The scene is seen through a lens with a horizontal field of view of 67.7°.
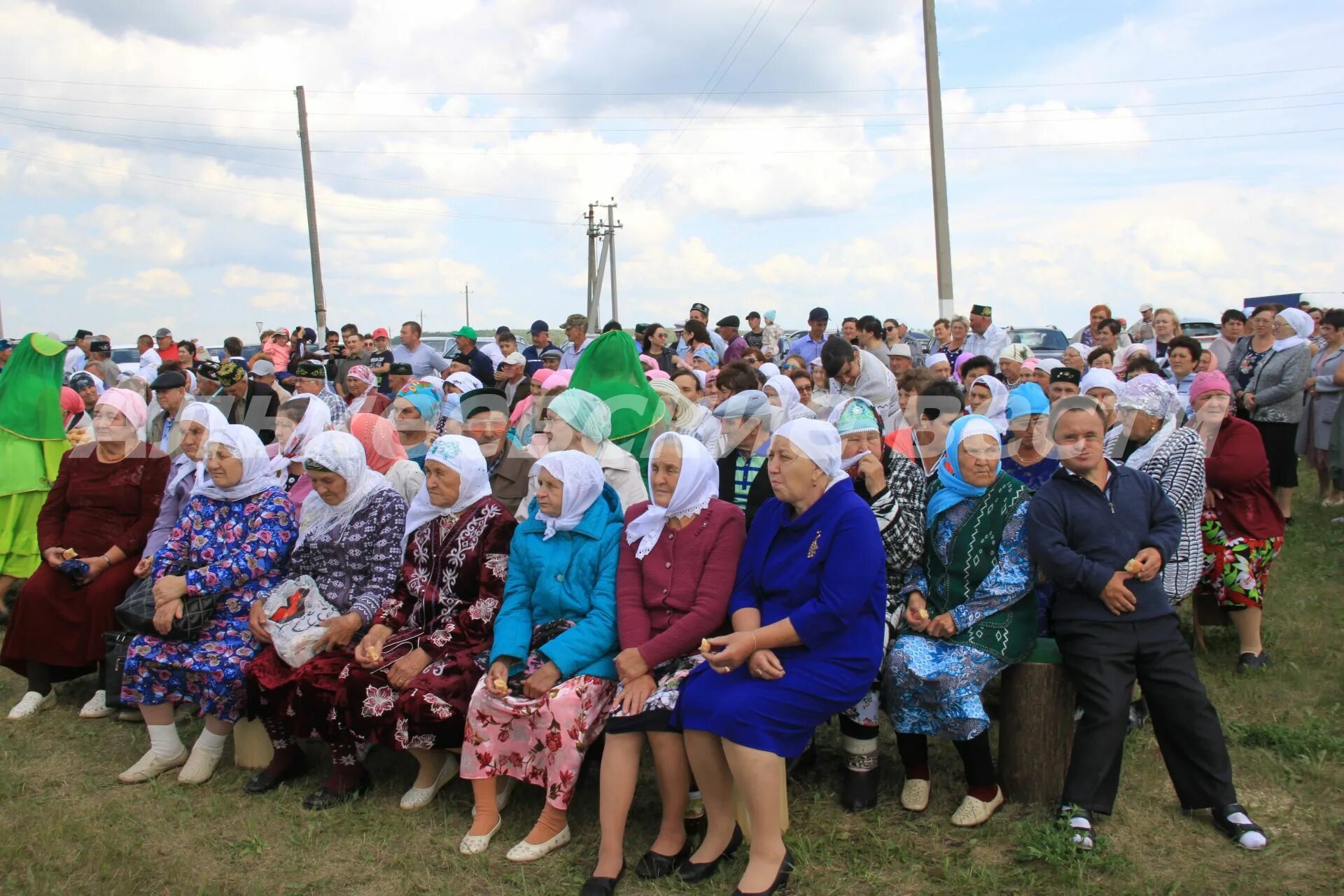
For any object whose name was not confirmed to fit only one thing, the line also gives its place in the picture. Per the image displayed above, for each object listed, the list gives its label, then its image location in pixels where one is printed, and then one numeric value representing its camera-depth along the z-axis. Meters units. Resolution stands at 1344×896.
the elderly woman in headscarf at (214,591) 4.58
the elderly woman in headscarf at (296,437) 5.65
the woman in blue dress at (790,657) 3.38
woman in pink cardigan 3.60
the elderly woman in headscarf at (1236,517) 5.09
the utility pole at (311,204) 21.64
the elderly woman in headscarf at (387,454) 5.27
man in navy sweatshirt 3.61
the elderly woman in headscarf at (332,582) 4.31
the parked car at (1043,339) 17.97
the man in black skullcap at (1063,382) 6.25
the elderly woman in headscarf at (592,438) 4.70
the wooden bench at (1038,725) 3.80
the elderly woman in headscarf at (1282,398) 7.46
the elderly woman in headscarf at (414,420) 5.96
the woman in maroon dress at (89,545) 5.43
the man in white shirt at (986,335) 9.52
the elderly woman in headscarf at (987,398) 6.42
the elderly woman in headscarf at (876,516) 3.96
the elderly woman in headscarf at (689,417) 5.75
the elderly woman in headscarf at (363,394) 7.79
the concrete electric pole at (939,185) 12.93
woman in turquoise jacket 3.82
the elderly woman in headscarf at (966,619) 3.75
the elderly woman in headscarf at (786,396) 6.41
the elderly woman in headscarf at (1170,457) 4.28
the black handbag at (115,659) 4.83
